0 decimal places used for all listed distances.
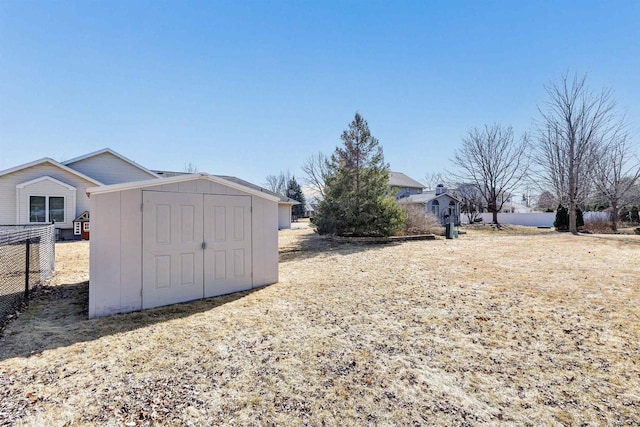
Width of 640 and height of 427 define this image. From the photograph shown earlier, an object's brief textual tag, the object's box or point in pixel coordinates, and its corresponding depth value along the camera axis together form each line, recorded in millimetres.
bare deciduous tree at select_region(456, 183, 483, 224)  32250
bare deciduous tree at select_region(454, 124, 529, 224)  25766
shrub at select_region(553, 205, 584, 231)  21094
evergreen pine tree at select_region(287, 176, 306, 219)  43875
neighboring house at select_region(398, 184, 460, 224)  26047
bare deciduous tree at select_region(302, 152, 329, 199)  36312
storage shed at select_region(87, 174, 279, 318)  4309
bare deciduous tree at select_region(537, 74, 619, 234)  18688
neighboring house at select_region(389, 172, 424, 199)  38775
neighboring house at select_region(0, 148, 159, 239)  13633
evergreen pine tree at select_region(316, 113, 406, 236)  13641
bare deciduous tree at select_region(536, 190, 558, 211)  22550
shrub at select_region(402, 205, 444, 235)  15438
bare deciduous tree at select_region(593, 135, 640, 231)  20141
